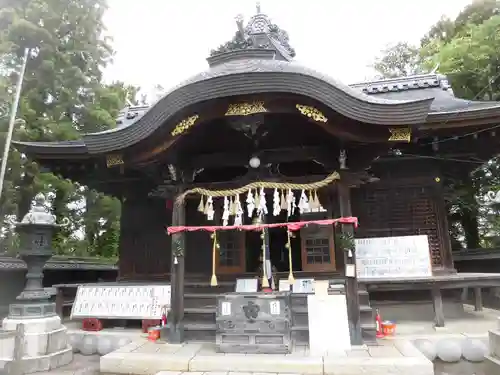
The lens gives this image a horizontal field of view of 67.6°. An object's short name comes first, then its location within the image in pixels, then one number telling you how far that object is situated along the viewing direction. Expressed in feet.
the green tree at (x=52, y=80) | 43.78
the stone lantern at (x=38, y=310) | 21.20
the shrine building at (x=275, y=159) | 21.36
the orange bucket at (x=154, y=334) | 23.48
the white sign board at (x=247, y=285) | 25.66
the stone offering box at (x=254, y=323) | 20.34
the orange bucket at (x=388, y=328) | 22.74
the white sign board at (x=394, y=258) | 25.00
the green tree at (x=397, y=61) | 80.02
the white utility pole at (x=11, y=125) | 36.32
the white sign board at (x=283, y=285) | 23.86
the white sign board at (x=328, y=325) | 19.49
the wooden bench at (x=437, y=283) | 23.81
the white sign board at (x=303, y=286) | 24.16
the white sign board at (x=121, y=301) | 25.93
